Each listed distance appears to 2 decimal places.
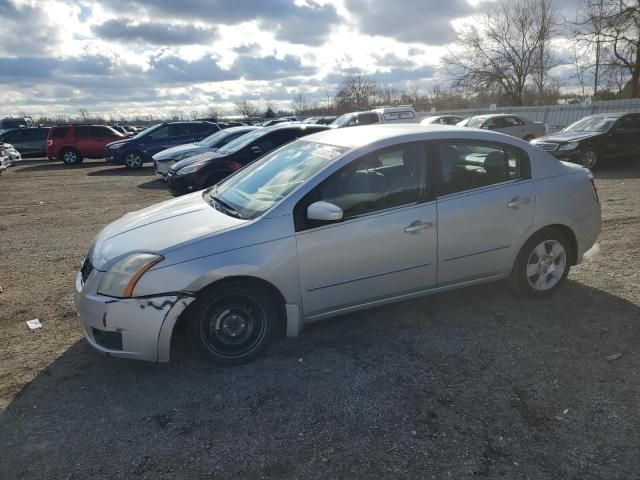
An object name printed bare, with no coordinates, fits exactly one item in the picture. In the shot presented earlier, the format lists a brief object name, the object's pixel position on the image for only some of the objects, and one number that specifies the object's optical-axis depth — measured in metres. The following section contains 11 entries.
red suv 22.05
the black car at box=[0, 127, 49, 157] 24.62
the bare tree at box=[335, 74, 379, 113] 54.69
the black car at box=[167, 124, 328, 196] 9.84
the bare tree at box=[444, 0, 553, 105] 38.34
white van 15.58
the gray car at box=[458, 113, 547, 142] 18.98
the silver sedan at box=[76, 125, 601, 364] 3.38
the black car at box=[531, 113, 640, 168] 13.76
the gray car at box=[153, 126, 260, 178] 13.41
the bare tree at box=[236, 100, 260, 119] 77.69
